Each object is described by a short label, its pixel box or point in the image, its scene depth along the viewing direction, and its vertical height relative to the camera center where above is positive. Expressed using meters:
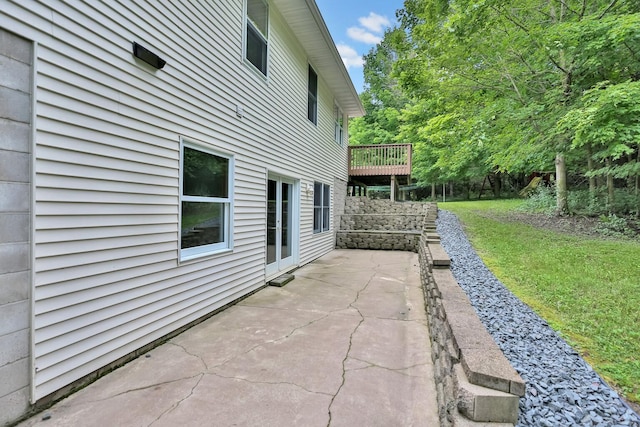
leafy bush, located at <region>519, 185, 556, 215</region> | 11.20 +0.51
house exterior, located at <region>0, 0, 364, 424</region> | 2.00 +0.31
